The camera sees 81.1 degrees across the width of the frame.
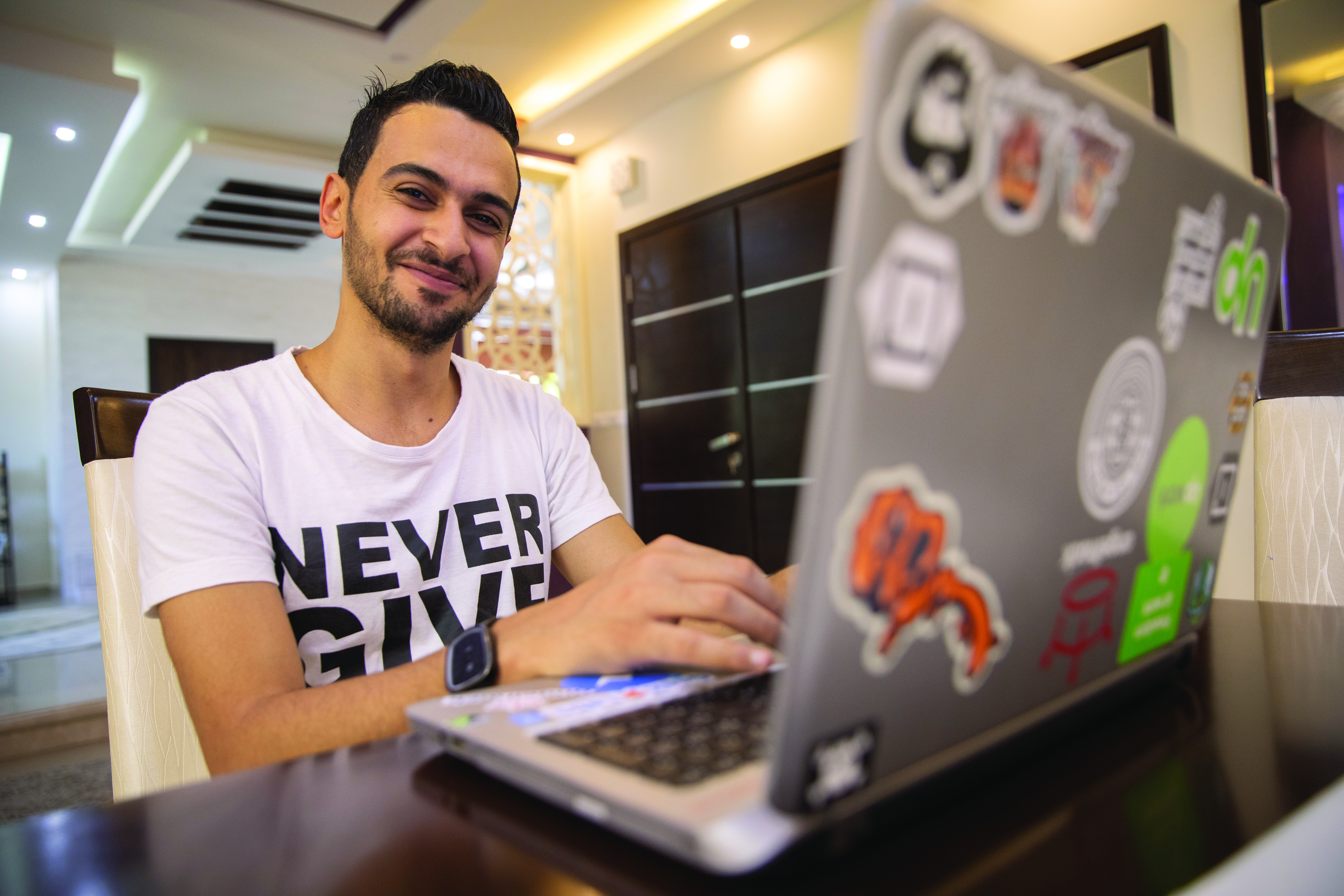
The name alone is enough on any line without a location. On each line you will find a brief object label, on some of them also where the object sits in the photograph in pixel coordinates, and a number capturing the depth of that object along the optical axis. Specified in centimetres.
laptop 25
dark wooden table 31
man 59
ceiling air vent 591
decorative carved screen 487
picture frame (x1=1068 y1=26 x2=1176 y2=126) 271
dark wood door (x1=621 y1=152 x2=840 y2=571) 393
